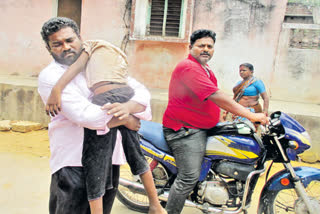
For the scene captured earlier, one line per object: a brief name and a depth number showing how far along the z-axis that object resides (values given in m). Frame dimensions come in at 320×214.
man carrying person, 1.39
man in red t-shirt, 2.47
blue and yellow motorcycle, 2.42
